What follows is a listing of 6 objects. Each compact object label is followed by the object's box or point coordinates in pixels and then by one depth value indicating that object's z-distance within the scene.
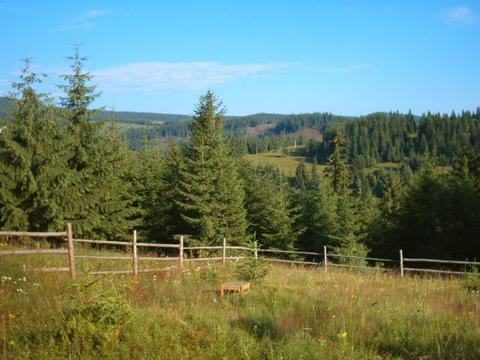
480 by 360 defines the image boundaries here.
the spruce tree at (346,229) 31.70
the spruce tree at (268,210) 35.88
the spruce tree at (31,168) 22.03
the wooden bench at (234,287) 8.81
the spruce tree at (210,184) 29.09
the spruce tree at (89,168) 24.92
